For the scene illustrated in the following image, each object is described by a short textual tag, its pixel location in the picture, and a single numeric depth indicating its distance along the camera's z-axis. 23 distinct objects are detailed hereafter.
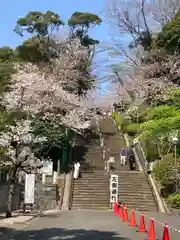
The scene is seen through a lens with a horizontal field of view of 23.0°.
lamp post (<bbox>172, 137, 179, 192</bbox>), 26.80
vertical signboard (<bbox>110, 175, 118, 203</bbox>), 27.09
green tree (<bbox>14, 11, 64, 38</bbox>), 47.47
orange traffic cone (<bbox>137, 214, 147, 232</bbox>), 15.16
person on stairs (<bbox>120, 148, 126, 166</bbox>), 35.75
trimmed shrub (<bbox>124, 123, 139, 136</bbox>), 45.97
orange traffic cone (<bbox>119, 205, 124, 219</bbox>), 20.66
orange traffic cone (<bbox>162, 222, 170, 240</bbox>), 11.15
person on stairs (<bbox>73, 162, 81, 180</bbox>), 30.91
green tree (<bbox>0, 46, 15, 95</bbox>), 40.31
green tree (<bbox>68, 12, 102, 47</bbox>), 49.81
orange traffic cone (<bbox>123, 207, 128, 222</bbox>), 19.12
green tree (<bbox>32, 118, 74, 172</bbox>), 34.62
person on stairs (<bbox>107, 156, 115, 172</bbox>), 33.52
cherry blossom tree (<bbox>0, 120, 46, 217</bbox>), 20.75
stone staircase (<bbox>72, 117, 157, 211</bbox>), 27.23
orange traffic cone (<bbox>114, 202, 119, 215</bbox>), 23.49
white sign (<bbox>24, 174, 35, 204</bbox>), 23.44
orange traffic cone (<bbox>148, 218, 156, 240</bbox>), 12.93
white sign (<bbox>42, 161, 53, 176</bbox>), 30.54
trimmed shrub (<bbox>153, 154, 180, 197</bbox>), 27.68
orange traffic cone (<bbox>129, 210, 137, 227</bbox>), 16.99
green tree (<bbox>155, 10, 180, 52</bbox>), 35.50
